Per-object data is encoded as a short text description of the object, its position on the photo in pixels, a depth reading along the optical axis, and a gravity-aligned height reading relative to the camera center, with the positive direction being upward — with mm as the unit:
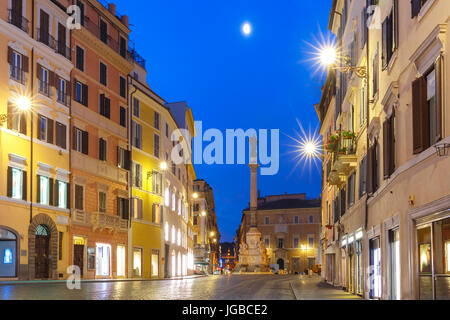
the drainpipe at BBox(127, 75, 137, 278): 50719 +2817
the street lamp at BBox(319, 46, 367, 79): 19734 +5393
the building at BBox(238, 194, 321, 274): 122812 -2674
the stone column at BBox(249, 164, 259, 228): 97188 +4603
